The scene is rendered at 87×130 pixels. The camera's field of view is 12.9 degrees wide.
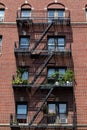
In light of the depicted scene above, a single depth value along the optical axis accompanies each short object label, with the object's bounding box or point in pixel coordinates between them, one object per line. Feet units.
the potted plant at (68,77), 110.41
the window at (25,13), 122.68
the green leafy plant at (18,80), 110.01
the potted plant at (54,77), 111.87
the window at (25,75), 113.39
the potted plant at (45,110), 108.68
